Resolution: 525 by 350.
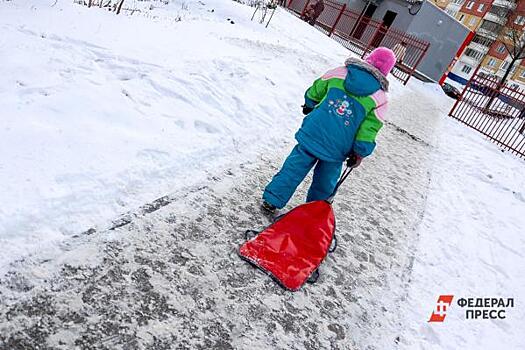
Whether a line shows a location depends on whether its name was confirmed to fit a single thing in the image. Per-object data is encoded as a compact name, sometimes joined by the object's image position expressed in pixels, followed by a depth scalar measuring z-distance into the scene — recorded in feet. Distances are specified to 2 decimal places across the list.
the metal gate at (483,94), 41.17
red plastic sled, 9.00
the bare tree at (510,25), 132.43
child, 9.68
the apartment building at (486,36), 146.92
